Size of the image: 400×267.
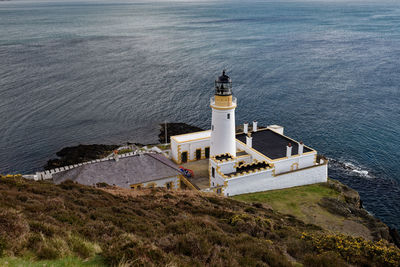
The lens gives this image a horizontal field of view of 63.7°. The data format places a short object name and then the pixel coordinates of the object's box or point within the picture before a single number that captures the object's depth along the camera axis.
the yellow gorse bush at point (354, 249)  15.47
